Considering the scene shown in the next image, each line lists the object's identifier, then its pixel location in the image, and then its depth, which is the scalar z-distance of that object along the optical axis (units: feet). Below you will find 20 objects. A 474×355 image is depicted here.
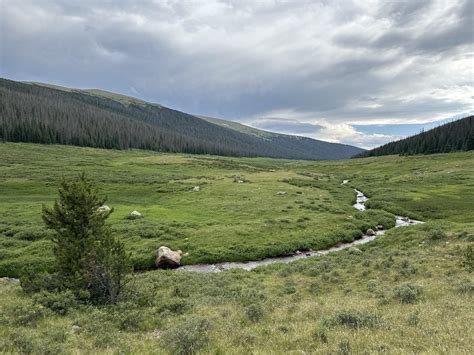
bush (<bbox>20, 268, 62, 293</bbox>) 54.70
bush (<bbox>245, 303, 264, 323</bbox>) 41.50
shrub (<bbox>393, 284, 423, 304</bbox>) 45.68
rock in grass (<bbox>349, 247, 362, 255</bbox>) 89.01
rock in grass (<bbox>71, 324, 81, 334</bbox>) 38.10
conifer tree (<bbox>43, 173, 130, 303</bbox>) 50.47
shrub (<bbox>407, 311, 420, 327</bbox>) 33.91
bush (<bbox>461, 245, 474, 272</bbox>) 59.56
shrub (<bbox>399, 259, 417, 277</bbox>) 62.39
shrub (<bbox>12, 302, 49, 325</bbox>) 41.29
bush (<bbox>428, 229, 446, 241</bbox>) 87.76
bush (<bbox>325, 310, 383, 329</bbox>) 34.30
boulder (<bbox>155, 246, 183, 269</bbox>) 90.68
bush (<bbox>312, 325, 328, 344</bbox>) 31.25
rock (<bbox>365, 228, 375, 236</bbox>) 123.79
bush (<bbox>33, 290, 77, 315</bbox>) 46.63
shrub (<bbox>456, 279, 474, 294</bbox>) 46.63
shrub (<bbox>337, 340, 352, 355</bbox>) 27.26
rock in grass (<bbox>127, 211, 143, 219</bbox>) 129.40
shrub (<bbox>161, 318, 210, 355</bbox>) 30.91
